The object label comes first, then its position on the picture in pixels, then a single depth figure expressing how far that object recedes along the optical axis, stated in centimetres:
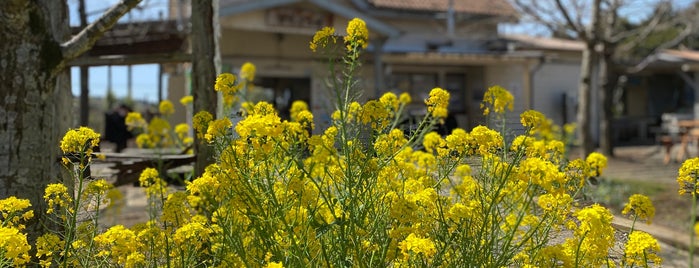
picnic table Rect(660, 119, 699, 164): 1286
